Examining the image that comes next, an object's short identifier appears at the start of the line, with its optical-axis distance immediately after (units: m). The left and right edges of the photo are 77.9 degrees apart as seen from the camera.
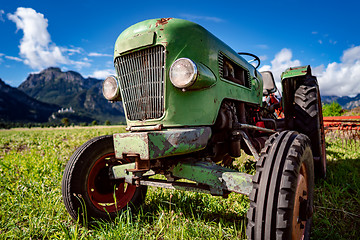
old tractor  1.32
